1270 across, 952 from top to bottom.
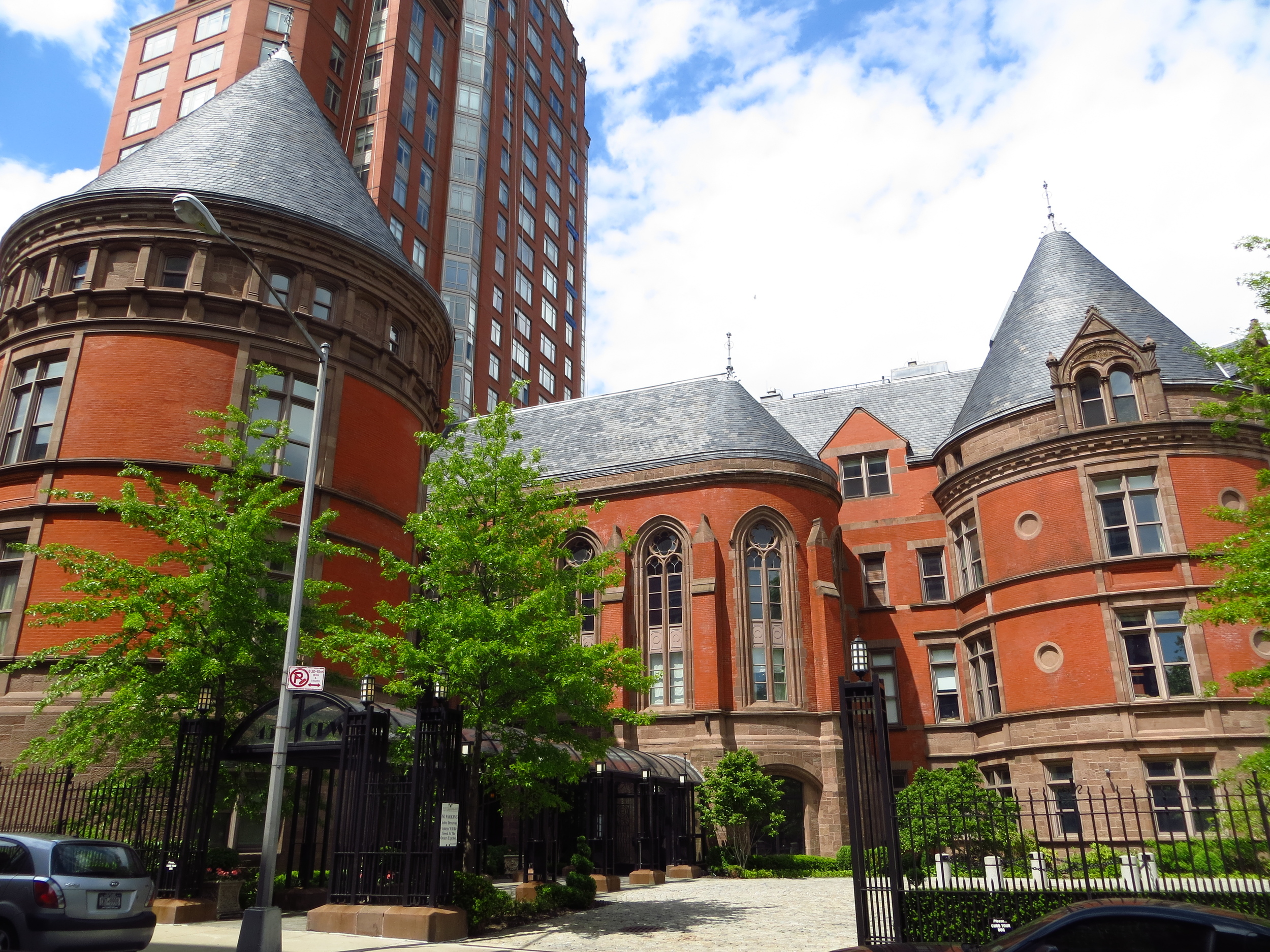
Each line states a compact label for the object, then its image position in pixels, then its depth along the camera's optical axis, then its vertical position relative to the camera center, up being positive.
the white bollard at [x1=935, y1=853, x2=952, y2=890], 13.53 -1.10
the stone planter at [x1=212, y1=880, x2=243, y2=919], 17.61 -1.65
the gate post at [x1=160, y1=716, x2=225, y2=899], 16.73 +0.04
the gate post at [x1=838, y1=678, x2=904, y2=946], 12.80 -0.39
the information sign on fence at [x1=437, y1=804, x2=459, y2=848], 15.18 -0.29
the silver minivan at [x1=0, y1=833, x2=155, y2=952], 10.36 -0.98
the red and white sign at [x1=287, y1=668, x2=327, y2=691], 13.67 +1.82
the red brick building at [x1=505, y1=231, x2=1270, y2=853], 29.28 +8.81
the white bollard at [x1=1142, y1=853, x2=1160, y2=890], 14.12 -1.07
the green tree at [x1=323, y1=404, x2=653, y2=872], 17.42 +3.19
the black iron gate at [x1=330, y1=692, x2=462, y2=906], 15.34 -0.12
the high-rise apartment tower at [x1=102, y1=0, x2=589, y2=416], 57.44 +43.78
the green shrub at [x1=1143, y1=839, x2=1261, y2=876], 18.48 -1.15
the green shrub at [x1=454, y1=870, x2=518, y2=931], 15.96 -1.56
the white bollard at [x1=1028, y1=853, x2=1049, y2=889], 12.88 -0.91
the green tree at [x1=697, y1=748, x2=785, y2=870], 29.94 +0.16
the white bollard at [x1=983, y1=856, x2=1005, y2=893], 13.62 -1.04
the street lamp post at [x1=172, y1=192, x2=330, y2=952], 11.98 +0.92
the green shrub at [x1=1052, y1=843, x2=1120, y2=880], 12.75 -1.25
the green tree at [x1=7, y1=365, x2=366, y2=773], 17.84 +3.67
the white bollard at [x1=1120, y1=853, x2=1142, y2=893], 13.06 -1.16
